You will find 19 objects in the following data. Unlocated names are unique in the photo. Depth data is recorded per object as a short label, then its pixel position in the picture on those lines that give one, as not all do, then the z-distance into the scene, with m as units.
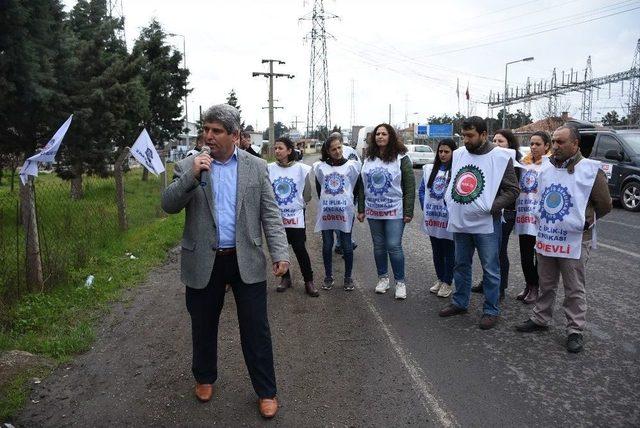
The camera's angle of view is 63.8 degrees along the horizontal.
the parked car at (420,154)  33.66
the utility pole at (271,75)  38.31
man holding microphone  3.35
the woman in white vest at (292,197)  6.15
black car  12.89
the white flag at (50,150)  5.07
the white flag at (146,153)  8.70
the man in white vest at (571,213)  4.36
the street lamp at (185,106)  25.67
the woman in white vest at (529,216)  5.55
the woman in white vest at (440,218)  5.86
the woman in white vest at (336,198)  6.21
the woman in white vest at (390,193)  5.81
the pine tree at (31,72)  7.37
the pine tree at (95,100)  10.31
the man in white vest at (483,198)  4.84
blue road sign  52.75
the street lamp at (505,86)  31.21
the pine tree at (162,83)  23.73
